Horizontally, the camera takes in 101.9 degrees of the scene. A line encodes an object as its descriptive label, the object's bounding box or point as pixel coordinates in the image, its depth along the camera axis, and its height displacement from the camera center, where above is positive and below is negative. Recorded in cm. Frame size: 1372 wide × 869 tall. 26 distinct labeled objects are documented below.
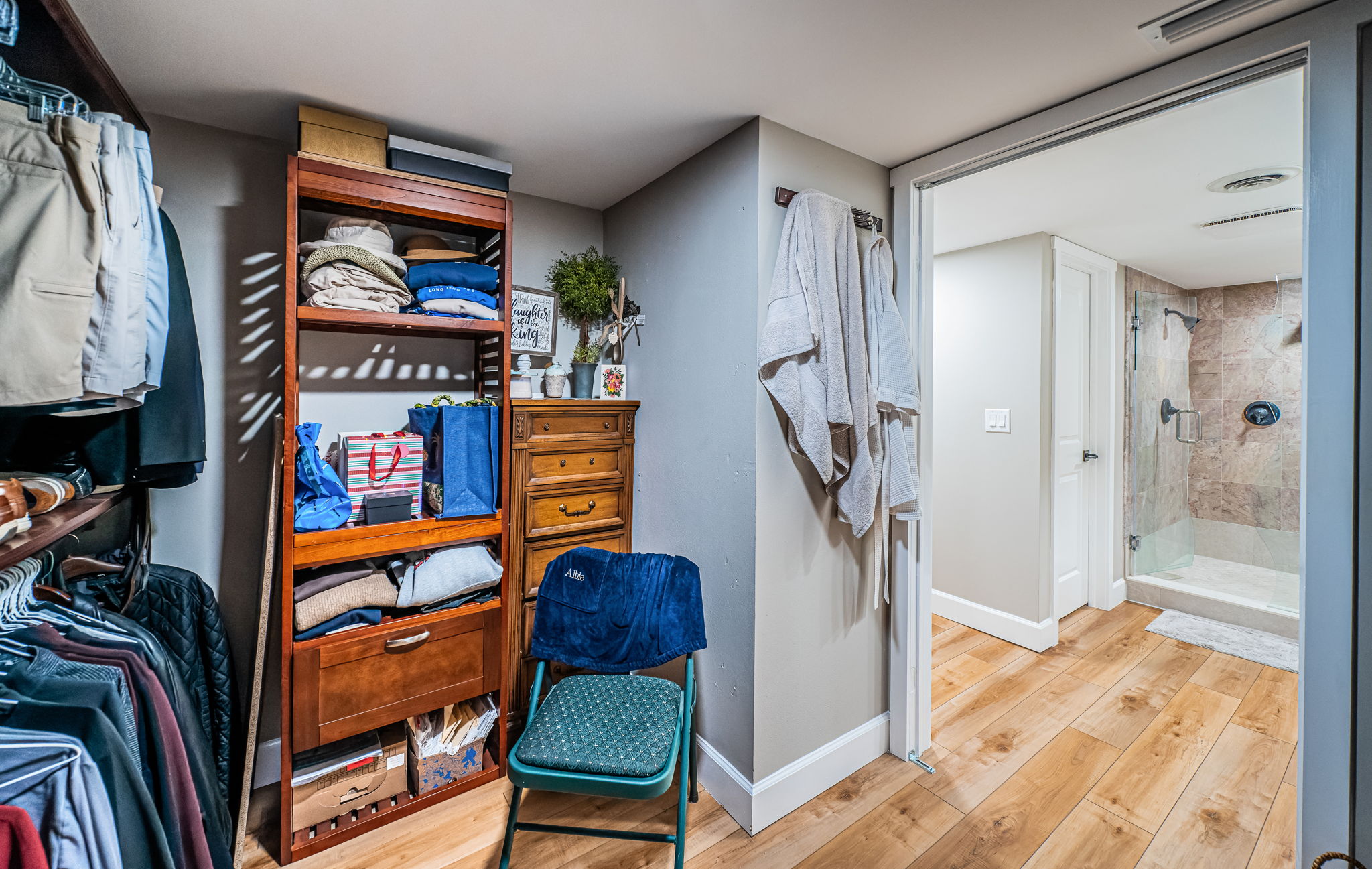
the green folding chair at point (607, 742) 144 -86
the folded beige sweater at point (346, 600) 168 -53
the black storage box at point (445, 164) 180 +91
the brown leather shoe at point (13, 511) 90 -13
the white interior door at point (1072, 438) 321 -3
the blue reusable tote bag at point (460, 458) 190 -9
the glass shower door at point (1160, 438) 234 -2
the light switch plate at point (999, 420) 316 +7
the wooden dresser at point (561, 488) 216 -23
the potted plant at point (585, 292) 241 +61
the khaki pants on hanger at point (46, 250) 91 +32
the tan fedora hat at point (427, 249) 197 +66
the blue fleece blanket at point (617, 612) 182 -60
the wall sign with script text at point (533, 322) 239 +49
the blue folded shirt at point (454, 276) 190 +54
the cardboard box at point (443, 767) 188 -116
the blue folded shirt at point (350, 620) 171 -60
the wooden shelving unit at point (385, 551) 165 -40
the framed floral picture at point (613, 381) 245 +23
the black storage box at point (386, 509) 179 -25
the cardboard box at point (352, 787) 169 -112
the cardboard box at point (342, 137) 167 +91
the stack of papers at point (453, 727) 190 -104
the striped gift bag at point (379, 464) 181 -10
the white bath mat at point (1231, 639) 241 -99
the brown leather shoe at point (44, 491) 108 -12
